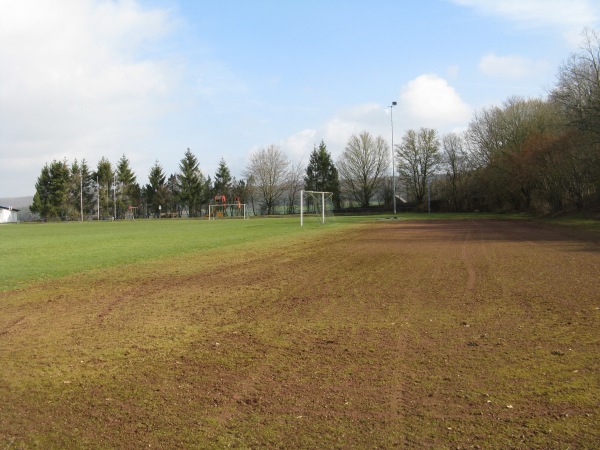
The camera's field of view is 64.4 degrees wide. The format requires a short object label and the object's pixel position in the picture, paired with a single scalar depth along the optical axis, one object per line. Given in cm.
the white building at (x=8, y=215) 8912
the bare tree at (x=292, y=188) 9356
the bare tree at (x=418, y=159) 8125
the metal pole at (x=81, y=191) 8688
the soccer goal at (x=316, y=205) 6060
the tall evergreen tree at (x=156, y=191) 9312
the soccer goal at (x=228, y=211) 8674
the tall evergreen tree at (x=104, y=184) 9000
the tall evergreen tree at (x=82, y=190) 8844
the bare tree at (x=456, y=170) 7809
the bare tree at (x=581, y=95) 3666
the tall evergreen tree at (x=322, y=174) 9044
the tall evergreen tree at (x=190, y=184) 9088
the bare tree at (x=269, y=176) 9088
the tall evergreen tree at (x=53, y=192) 8656
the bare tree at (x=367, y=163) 8694
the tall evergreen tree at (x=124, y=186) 9169
